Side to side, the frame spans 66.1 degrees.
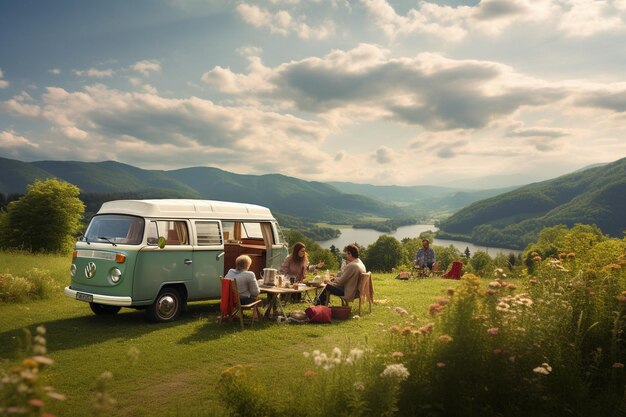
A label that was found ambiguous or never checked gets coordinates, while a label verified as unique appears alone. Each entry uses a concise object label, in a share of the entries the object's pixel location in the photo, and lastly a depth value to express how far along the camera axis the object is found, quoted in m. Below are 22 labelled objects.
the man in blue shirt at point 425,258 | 20.16
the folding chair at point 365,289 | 11.62
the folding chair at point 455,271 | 19.47
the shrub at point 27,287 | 13.48
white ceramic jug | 11.44
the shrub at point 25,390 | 3.04
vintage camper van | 10.12
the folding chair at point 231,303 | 10.14
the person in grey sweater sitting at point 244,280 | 10.40
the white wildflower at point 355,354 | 4.79
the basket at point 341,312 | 11.59
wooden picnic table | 11.07
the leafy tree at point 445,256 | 83.71
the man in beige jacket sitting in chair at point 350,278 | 11.61
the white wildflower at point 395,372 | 4.58
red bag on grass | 11.09
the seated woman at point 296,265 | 12.65
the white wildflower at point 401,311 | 6.16
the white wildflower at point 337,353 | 4.80
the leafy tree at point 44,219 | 40.31
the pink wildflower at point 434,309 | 5.78
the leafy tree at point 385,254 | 67.62
